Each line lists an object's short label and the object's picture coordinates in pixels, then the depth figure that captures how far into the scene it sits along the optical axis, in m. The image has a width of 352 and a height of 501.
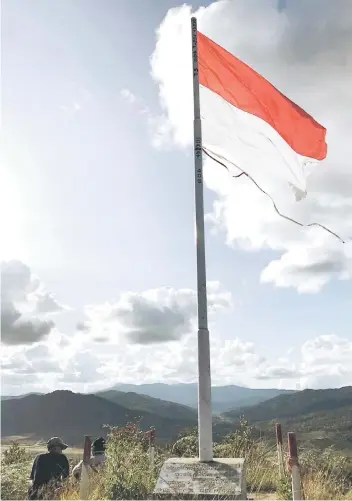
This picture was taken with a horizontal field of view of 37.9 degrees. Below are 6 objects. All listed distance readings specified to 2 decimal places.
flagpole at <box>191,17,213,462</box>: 7.25
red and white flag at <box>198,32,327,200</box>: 9.53
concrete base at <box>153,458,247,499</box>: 6.31
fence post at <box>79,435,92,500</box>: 8.64
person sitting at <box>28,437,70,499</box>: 9.49
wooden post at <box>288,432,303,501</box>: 7.92
